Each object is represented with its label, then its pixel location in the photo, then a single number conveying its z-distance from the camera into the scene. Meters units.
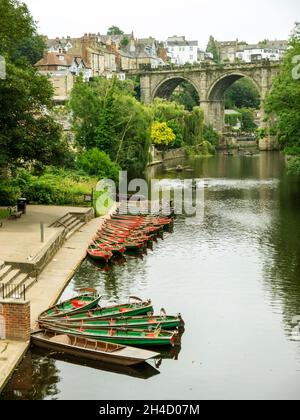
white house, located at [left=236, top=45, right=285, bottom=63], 182.45
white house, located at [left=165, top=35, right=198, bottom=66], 192.75
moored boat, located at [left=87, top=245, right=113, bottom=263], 33.19
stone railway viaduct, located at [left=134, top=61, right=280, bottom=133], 120.38
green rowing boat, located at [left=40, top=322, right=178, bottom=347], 21.73
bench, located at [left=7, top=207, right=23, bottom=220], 38.53
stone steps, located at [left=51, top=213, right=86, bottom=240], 38.34
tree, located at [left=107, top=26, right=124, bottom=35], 192.38
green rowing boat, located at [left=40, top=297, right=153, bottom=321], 23.17
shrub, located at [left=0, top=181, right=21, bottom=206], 42.41
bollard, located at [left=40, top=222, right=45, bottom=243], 32.38
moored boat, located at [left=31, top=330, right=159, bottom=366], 20.48
